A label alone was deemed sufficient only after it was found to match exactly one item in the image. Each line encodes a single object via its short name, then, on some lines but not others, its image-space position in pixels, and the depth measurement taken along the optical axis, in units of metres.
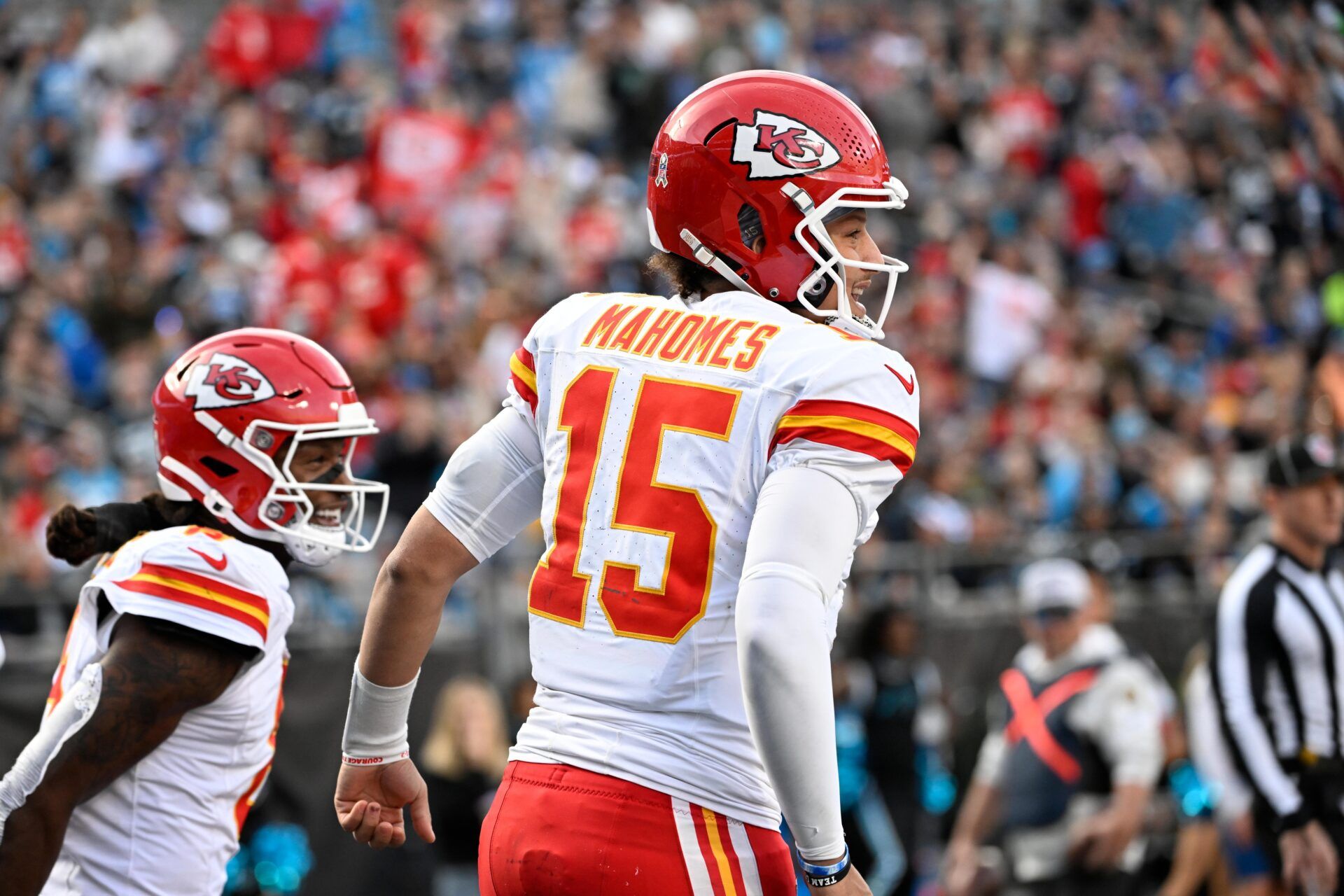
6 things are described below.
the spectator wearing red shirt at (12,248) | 21.58
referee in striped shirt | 11.39
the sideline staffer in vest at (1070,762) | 13.75
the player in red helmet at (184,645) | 6.55
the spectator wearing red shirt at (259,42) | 27.56
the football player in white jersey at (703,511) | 5.07
